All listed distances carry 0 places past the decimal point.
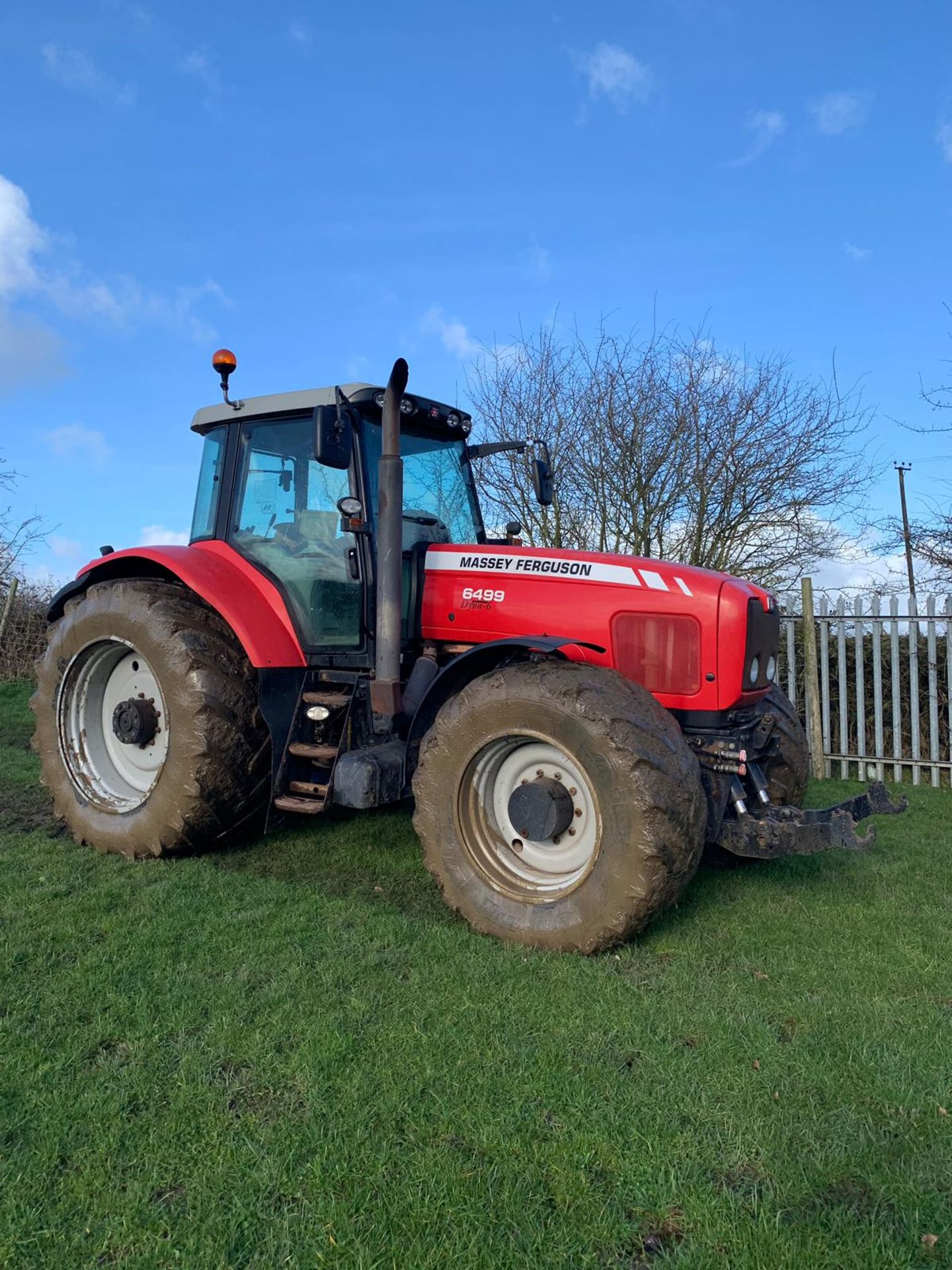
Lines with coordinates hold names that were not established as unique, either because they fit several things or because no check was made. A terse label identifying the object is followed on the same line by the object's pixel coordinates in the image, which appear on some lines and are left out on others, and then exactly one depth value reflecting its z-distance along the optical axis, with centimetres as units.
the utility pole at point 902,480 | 3156
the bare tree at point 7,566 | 1292
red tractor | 361
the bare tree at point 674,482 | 1045
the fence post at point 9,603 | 1230
